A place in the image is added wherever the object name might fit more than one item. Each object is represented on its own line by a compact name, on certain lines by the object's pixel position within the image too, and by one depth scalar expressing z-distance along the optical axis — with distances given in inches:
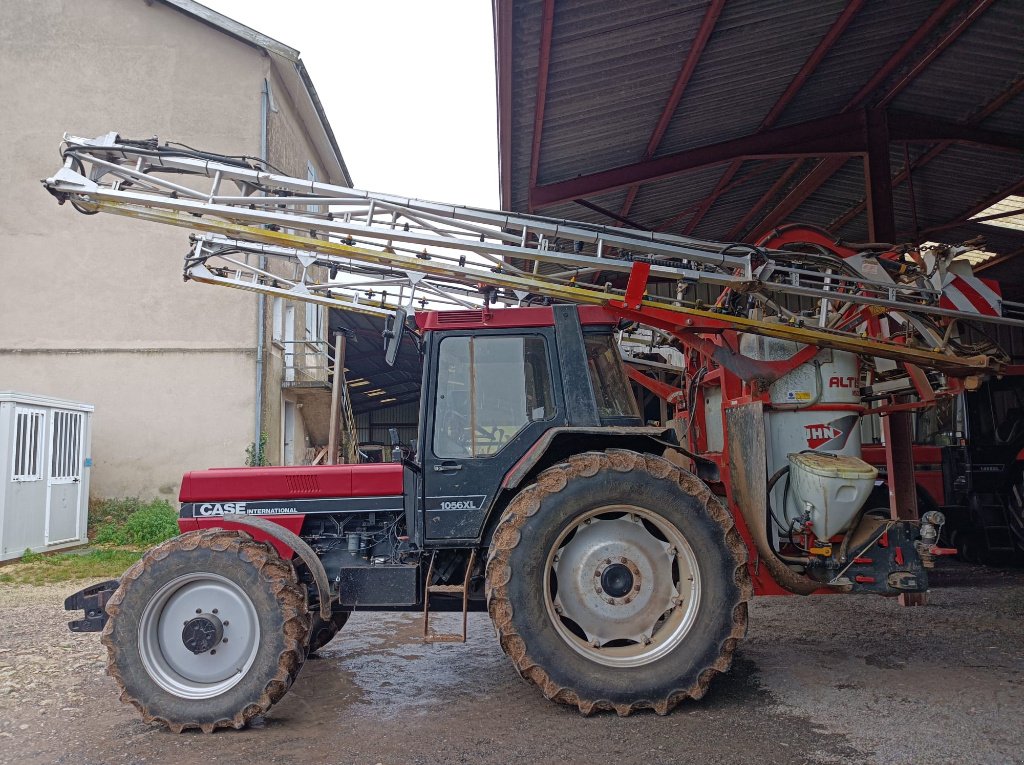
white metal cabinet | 432.1
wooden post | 289.3
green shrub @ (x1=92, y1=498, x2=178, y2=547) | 510.6
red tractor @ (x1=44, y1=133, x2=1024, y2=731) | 184.2
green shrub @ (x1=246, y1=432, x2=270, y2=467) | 559.8
